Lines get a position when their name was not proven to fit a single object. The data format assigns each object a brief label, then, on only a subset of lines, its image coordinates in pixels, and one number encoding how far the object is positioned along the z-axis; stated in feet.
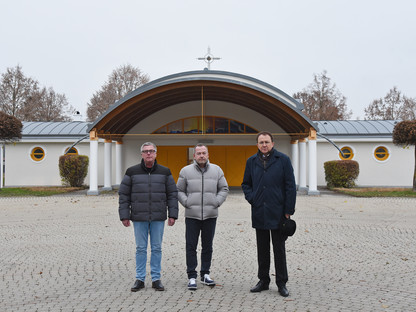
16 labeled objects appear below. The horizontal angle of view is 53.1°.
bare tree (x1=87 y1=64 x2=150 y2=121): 133.49
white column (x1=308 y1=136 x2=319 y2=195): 58.18
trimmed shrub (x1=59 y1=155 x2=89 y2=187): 69.77
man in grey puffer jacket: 16.90
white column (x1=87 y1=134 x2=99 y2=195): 59.36
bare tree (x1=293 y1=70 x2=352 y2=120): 135.85
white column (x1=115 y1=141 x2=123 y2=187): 72.33
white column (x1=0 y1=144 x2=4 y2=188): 71.85
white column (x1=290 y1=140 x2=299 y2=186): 71.15
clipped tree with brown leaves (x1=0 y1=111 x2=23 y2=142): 58.95
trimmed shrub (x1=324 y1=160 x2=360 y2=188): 67.46
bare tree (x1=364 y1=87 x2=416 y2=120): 141.79
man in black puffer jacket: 16.47
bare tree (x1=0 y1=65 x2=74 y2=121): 125.80
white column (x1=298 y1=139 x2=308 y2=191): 65.67
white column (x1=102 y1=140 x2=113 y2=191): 66.08
